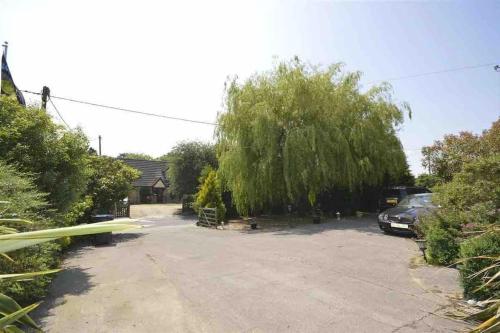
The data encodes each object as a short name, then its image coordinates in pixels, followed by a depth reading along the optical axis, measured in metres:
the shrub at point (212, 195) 16.77
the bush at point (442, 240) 6.56
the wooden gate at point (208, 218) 15.73
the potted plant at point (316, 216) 14.53
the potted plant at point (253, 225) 14.58
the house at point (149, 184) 40.88
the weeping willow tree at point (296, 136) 14.40
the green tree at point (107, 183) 14.38
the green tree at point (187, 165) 24.88
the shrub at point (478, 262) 4.51
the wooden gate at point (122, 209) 16.96
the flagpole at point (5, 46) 11.66
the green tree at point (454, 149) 14.93
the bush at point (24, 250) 4.52
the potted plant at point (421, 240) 7.22
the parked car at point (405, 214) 10.21
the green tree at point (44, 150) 7.24
